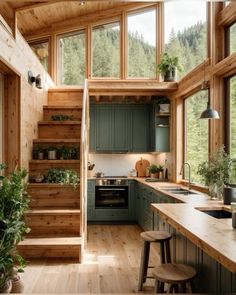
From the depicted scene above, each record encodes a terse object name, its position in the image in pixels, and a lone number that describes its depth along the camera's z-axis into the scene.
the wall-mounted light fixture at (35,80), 5.46
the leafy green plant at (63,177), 5.17
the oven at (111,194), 7.55
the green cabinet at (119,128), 8.04
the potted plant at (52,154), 5.59
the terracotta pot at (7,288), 3.09
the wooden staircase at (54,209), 4.72
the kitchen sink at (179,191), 5.35
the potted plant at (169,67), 7.03
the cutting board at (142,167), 8.37
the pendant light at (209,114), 4.30
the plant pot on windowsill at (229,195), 3.84
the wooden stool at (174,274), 2.70
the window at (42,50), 7.89
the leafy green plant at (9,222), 3.13
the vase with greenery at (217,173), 4.27
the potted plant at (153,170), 7.78
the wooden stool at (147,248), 3.76
